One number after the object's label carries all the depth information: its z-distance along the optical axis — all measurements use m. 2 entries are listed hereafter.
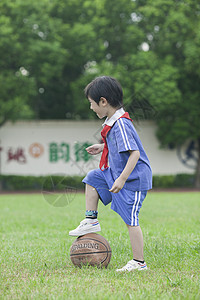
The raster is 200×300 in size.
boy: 6.74
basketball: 7.20
